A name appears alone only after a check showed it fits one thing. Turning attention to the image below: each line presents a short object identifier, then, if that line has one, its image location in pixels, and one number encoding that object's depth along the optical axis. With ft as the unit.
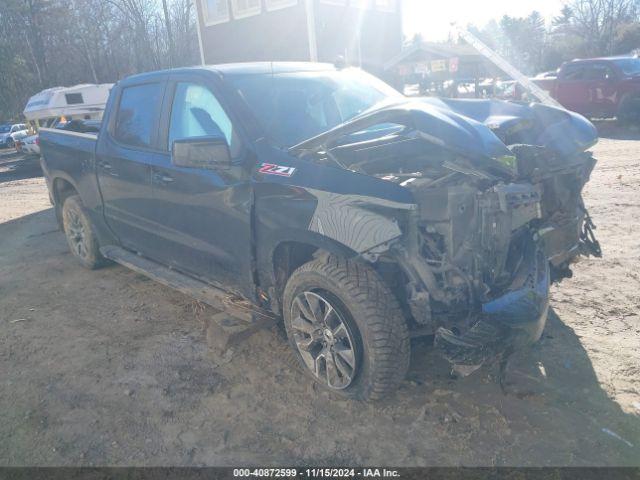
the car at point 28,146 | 59.79
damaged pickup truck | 9.02
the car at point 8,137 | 83.61
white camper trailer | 56.59
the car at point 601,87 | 44.34
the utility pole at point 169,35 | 90.74
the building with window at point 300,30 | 51.44
